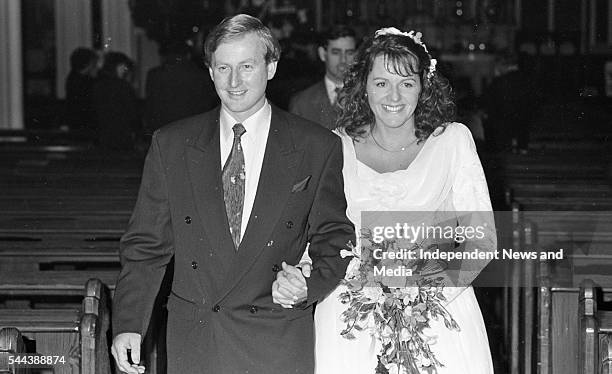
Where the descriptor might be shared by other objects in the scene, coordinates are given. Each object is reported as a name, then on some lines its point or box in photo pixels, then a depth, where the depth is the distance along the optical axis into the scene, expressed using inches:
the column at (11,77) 456.1
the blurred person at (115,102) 354.0
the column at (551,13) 543.2
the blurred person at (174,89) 275.7
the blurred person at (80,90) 384.8
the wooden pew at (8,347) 124.3
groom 112.0
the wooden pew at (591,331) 132.2
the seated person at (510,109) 349.1
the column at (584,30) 504.1
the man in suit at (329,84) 207.0
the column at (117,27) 492.4
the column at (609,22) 484.0
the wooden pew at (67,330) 138.8
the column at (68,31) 489.4
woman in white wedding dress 125.0
